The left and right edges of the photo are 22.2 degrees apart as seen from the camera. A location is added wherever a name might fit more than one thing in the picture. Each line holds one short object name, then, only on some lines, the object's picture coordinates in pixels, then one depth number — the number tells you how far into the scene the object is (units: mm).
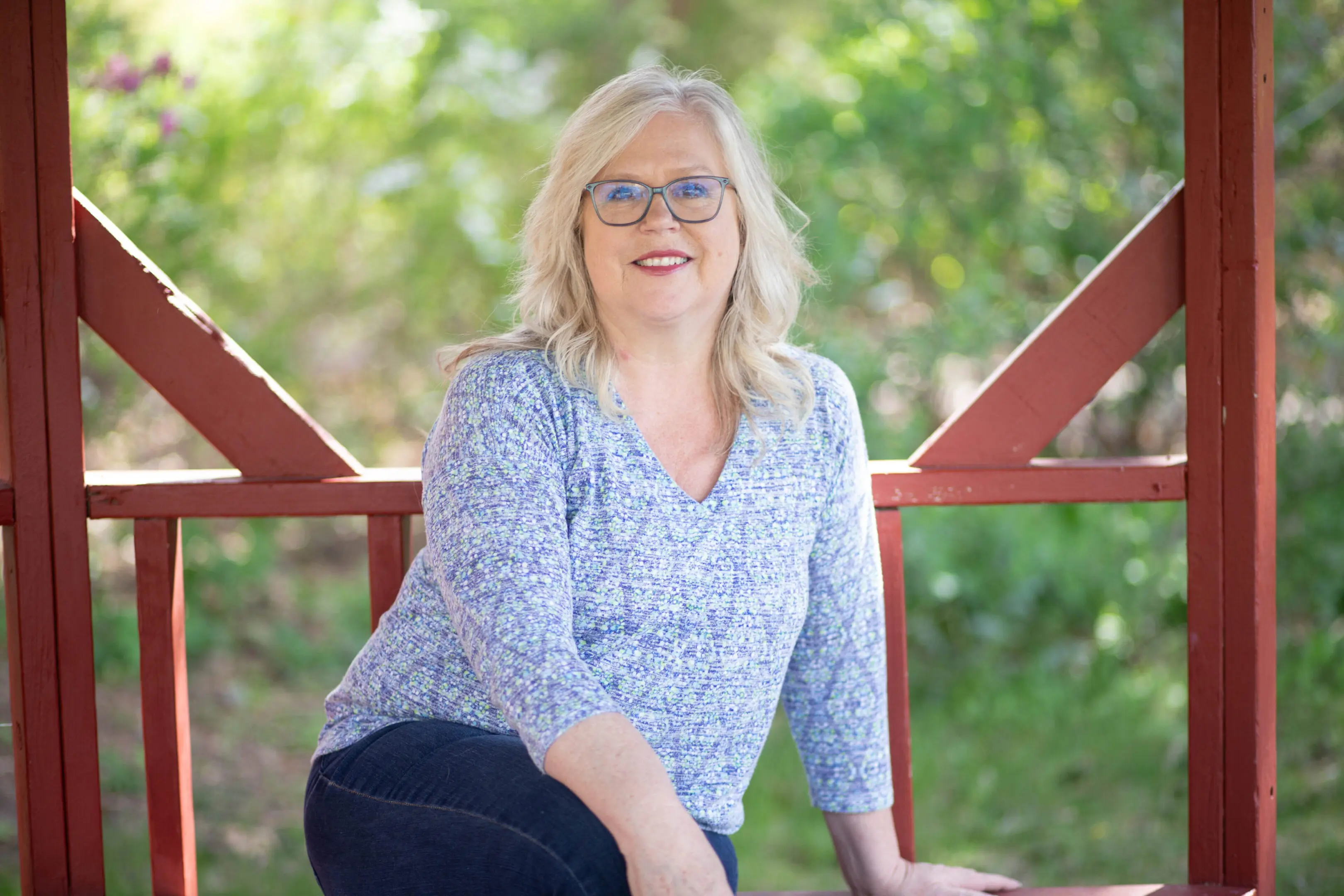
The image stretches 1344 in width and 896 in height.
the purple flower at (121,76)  4051
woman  2950
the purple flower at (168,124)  4098
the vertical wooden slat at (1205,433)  3214
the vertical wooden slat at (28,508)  3173
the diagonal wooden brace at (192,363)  3216
